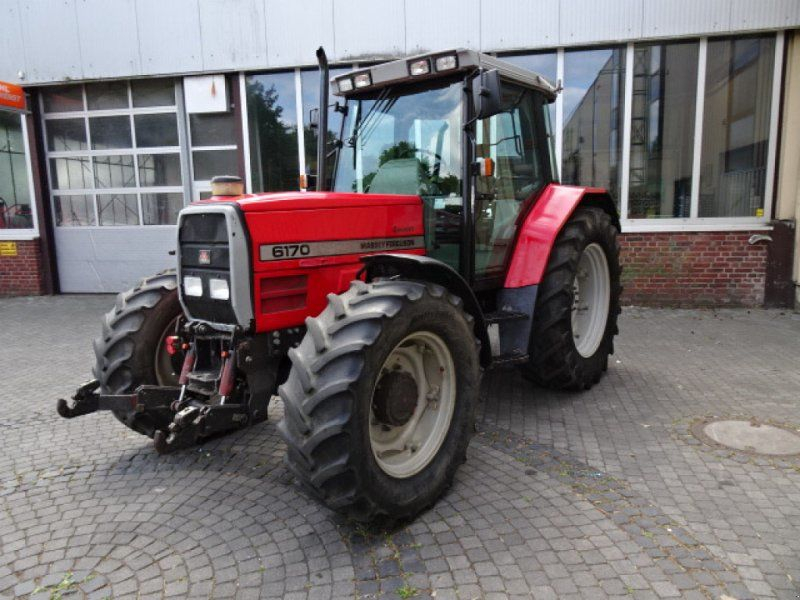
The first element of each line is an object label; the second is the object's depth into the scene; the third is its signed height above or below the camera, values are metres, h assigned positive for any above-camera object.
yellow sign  10.87 -0.61
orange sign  9.66 +1.97
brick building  8.48 +1.47
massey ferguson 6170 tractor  2.69 -0.49
